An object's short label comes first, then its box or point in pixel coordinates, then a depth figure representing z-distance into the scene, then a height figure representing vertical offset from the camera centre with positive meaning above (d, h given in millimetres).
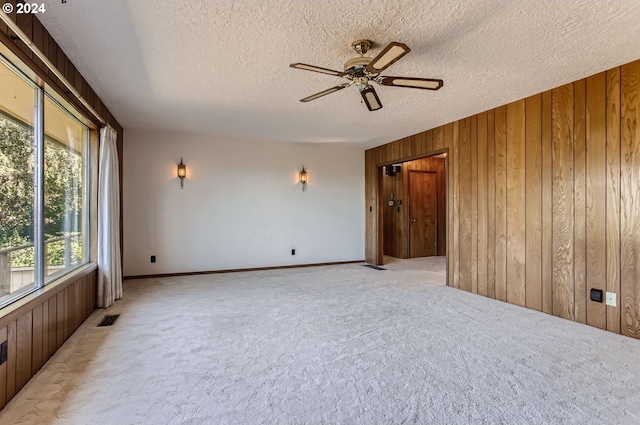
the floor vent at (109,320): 3223 -1082
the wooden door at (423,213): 7908 +55
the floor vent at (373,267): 6352 -1047
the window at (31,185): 2166 +259
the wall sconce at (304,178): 6539 +787
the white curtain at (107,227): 3797 -121
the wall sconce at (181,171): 5625 +809
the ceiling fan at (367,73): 2319 +1115
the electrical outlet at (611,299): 3029 -815
